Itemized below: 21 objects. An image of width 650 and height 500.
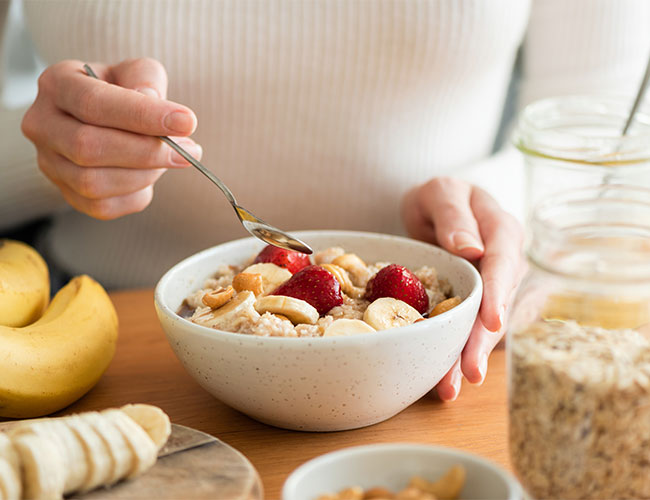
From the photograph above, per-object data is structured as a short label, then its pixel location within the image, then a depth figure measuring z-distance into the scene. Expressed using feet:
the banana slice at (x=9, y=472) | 1.46
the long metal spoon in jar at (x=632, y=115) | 2.77
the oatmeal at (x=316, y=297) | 1.92
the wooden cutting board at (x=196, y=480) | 1.55
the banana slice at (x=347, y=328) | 1.84
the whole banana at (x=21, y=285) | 2.37
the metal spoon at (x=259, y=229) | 2.38
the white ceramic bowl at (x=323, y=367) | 1.78
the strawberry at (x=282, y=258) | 2.35
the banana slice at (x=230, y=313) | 1.94
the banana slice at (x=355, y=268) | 2.34
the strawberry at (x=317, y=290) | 2.08
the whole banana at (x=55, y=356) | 2.02
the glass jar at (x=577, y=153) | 2.68
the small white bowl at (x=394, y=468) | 1.36
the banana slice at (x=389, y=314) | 1.94
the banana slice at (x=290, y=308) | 1.97
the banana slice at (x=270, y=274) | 2.24
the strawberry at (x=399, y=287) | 2.12
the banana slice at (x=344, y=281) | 2.22
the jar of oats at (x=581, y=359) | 1.33
